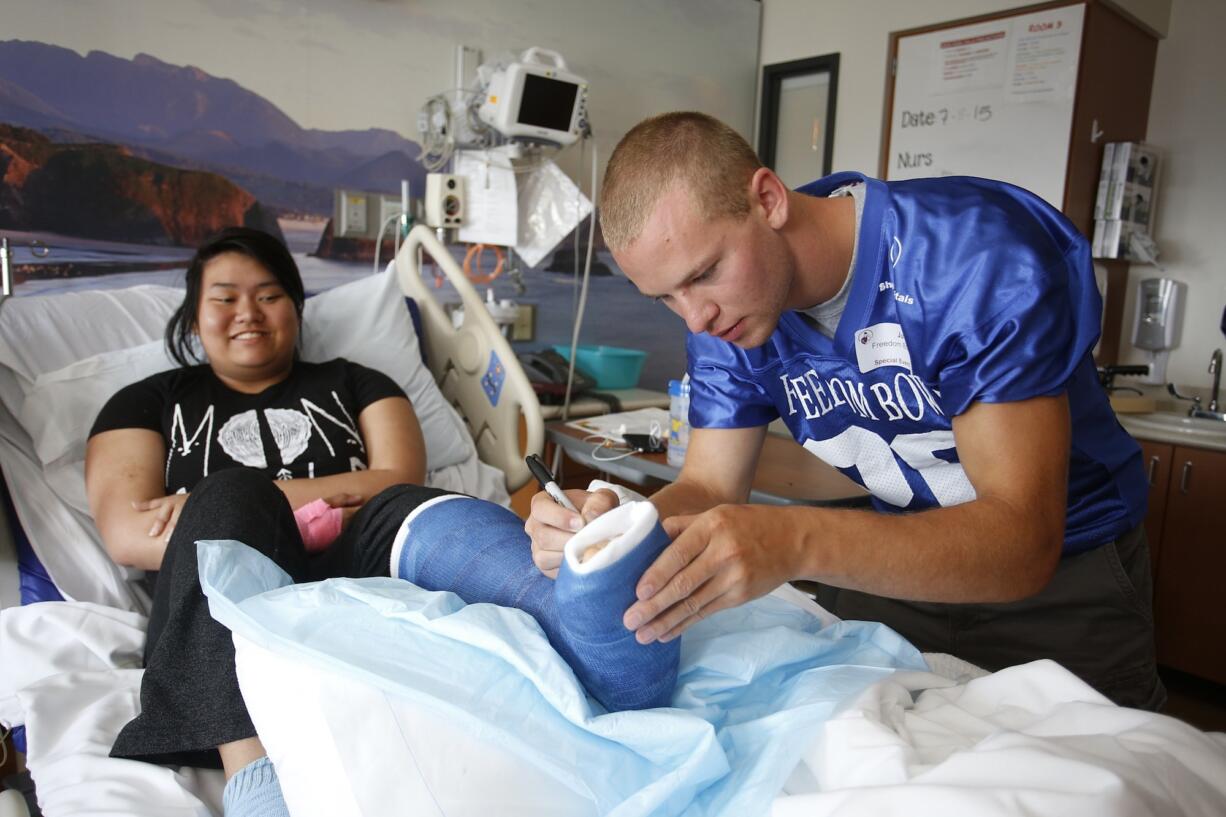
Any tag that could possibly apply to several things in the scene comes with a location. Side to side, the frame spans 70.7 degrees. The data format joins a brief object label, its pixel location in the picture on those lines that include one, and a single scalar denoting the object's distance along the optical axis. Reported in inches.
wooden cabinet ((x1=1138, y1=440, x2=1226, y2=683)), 93.9
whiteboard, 109.1
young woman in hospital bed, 34.5
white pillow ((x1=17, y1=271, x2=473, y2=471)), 74.7
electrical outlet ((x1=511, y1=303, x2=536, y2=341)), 119.0
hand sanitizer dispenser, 111.6
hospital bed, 25.1
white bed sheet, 23.8
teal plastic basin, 115.5
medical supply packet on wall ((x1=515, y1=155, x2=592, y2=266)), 113.6
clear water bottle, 75.3
